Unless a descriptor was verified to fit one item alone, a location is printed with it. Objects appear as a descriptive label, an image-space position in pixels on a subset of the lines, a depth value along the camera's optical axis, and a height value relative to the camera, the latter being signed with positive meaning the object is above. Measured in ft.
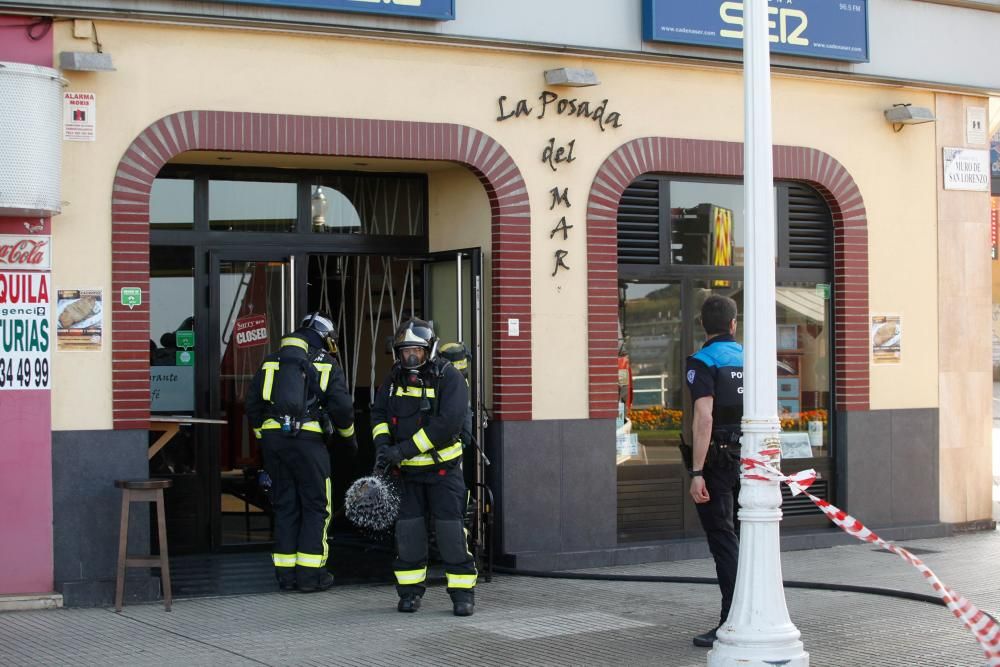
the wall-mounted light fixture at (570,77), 35.70 +7.98
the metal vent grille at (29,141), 29.14 +5.25
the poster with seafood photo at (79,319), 30.78 +1.43
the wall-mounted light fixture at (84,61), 30.35 +7.23
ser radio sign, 37.17 +10.05
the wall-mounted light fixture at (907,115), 41.19 +7.95
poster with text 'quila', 30.25 +1.17
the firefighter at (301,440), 32.14 -1.44
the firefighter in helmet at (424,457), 29.37 -1.70
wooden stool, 29.78 -3.20
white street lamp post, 23.50 -0.71
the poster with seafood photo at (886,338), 41.52 +1.13
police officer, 27.02 -1.41
